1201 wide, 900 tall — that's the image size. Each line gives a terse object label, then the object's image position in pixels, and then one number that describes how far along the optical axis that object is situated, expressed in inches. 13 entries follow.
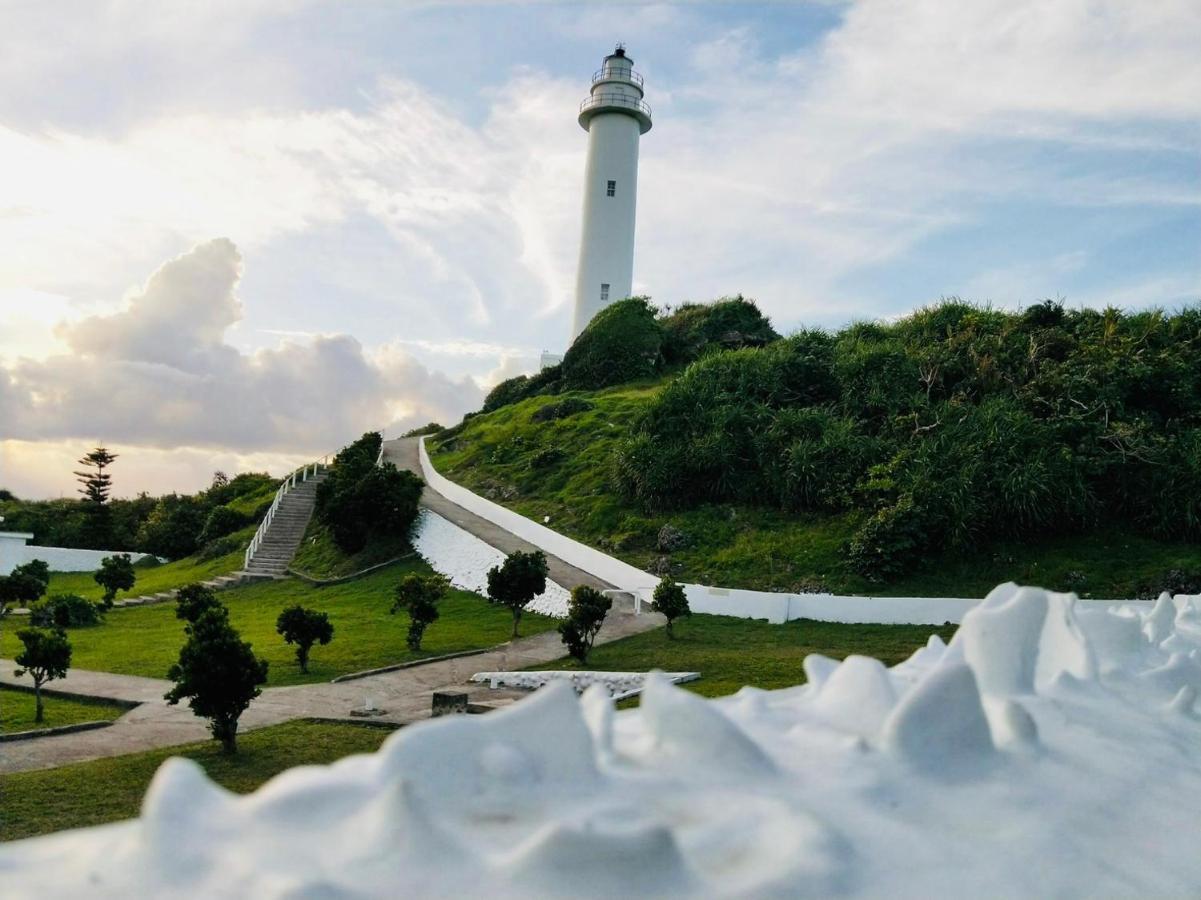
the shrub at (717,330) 1366.9
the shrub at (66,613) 681.6
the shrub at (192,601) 619.5
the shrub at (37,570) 789.9
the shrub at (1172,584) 555.9
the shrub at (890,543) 622.5
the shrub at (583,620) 502.0
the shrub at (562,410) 1147.3
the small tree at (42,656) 386.6
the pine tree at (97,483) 1329.7
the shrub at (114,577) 810.8
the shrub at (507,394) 1491.1
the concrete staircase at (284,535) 919.0
